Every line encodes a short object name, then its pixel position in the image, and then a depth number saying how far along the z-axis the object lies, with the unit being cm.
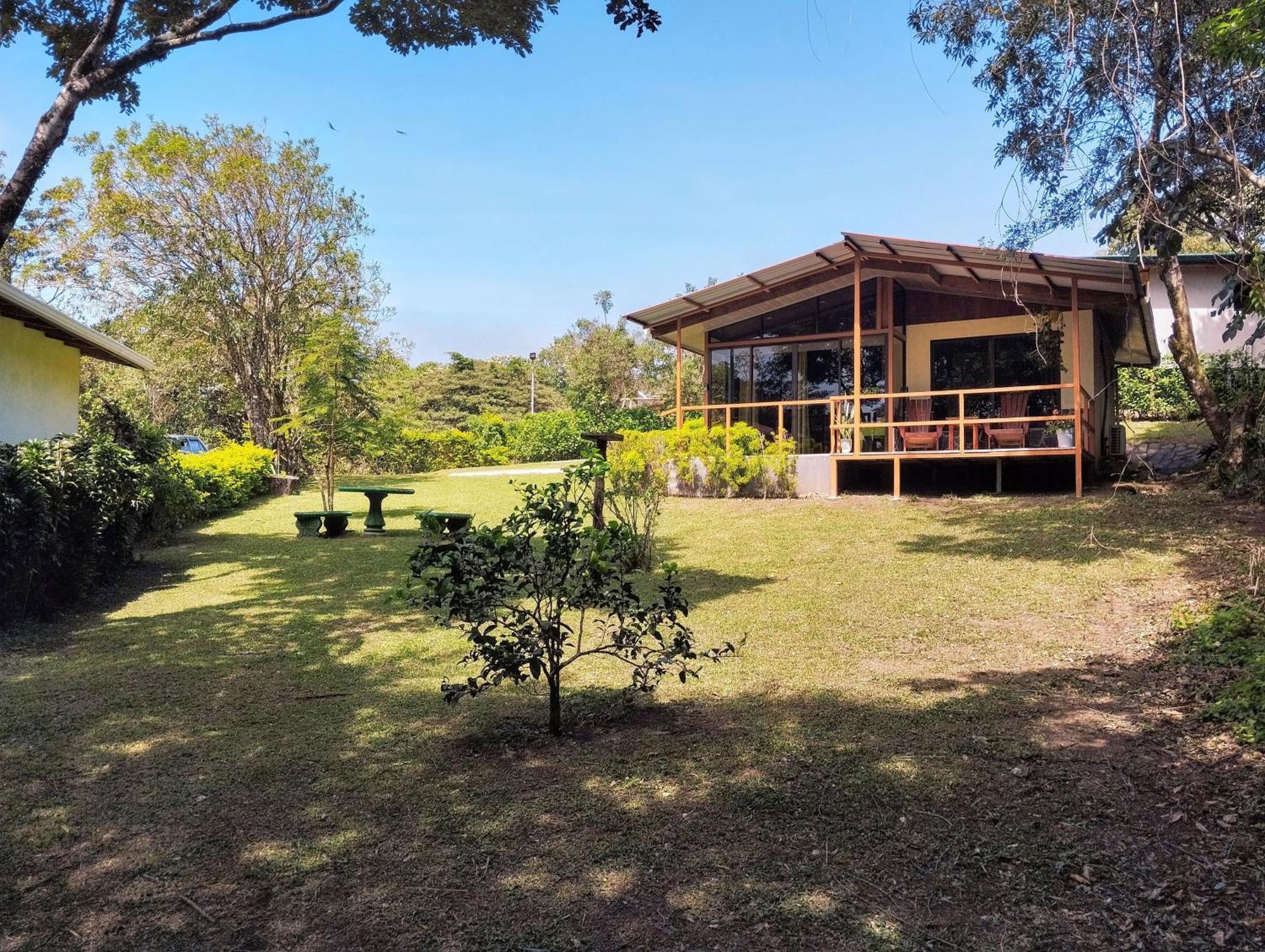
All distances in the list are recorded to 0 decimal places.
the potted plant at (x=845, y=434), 1449
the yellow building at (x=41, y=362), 1102
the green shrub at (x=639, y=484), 889
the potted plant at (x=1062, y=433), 1320
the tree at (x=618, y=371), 3459
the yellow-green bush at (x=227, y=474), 1520
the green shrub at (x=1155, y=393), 2127
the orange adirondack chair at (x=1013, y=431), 1322
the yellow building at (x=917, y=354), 1328
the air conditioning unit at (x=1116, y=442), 1779
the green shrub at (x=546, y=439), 3156
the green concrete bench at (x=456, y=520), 927
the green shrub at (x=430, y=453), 2672
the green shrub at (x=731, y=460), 1416
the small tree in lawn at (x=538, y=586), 391
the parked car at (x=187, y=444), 2183
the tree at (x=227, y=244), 2111
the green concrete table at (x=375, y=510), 1246
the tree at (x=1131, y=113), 743
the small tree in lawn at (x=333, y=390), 1378
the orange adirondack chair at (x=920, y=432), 1360
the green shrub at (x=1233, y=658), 383
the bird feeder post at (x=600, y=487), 792
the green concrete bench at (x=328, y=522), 1195
